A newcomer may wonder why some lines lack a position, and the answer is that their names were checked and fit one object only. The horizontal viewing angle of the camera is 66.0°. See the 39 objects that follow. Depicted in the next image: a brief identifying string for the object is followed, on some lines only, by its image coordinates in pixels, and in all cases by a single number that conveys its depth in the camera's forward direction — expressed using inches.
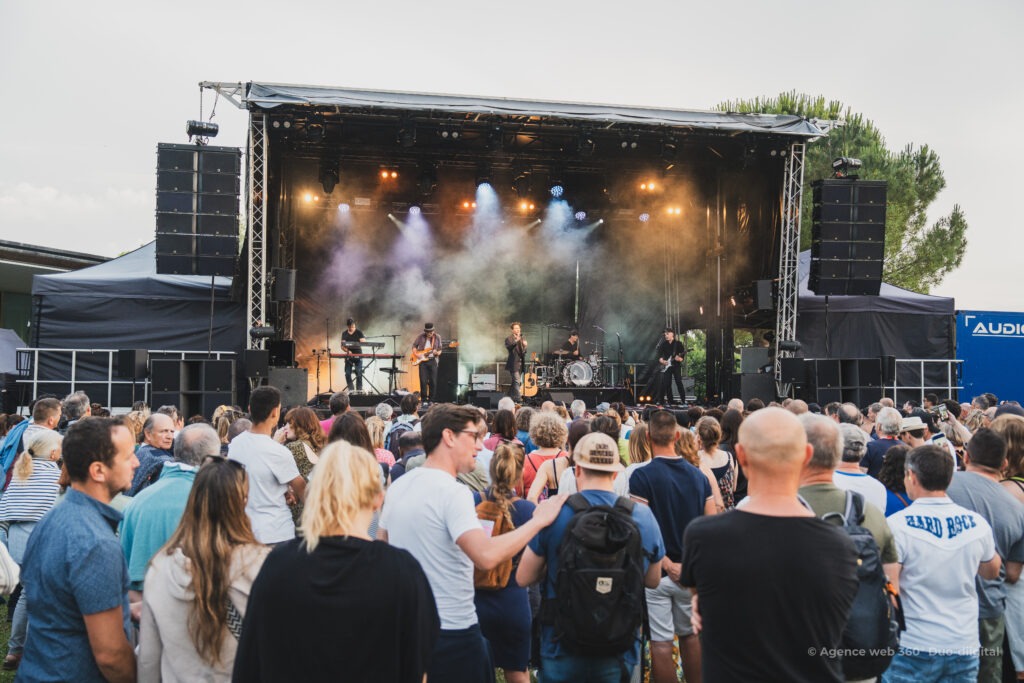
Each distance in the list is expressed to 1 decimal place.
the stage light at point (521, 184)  646.5
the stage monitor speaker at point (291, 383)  490.3
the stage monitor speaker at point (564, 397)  545.0
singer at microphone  593.0
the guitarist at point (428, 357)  580.1
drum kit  613.6
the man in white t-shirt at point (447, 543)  109.0
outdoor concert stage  519.8
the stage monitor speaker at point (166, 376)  450.0
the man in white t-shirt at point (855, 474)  135.4
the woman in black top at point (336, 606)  76.8
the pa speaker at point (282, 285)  531.5
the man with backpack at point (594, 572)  106.6
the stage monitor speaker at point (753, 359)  543.8
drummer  626.2
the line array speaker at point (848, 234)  524.4
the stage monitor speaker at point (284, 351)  558.3
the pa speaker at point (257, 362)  482.3
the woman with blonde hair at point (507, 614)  129.8
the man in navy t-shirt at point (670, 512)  150.9
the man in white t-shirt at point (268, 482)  152.7
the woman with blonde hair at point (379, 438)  202.7
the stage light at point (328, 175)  611.5
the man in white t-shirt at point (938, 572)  124.7
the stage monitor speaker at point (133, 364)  484.7
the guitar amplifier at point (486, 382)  657.5
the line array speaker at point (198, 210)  483.2
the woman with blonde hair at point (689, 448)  173.3
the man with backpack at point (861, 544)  94.9
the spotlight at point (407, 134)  517.7
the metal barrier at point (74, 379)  517.0
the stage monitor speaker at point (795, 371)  512.7
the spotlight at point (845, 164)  525.1
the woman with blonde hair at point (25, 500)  185.6
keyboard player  597.9
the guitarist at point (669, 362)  602.9
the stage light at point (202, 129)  490.3
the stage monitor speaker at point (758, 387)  525.0
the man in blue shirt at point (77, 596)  90.7
